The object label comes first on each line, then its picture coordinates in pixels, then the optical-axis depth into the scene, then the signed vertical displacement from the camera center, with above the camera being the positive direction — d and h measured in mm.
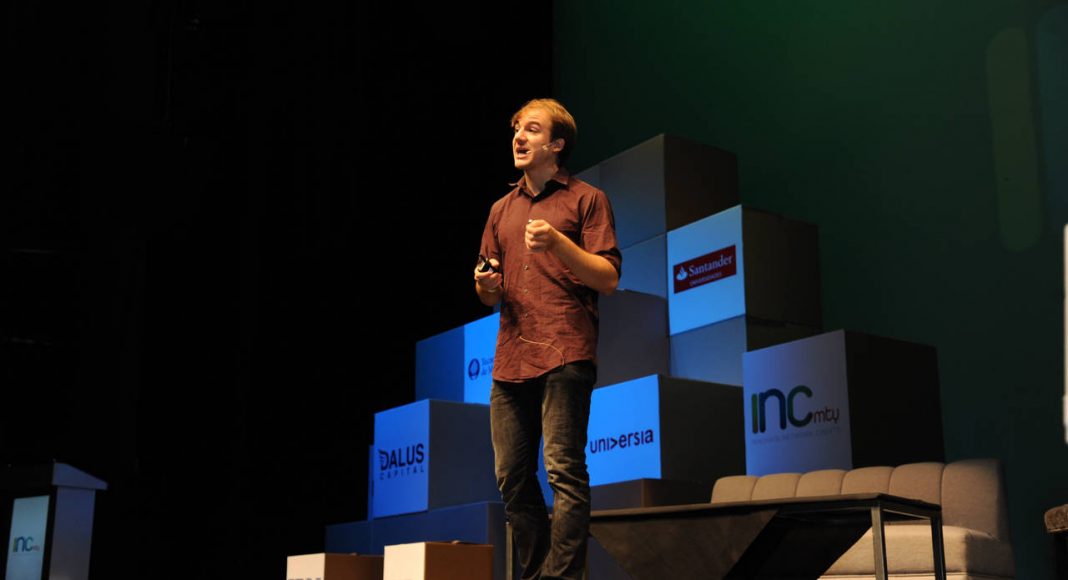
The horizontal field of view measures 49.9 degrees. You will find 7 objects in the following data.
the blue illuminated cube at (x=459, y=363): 4520 +881
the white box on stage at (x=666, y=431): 3674 +490
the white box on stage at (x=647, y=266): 4234 +1159
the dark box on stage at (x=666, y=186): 4262 +1468
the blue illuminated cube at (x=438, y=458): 4066 +438
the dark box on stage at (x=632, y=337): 4148 +870
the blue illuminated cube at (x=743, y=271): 3879 +1056
